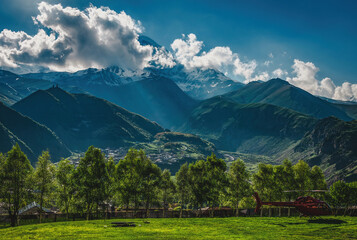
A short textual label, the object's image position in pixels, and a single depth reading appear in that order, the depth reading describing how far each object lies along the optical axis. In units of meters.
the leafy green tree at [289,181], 84.94
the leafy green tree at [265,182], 84.56
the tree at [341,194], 70.06
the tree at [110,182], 70.12
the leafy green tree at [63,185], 75.19
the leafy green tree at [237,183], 83.50
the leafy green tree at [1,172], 61.88
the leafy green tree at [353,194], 70.38
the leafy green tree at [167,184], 90.38
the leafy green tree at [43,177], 65.44
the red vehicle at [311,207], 51.66
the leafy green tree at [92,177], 66.44
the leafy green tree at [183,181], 84.69
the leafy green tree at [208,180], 78.75
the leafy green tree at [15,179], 62.38
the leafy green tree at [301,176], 85.03
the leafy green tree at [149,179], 79.25
